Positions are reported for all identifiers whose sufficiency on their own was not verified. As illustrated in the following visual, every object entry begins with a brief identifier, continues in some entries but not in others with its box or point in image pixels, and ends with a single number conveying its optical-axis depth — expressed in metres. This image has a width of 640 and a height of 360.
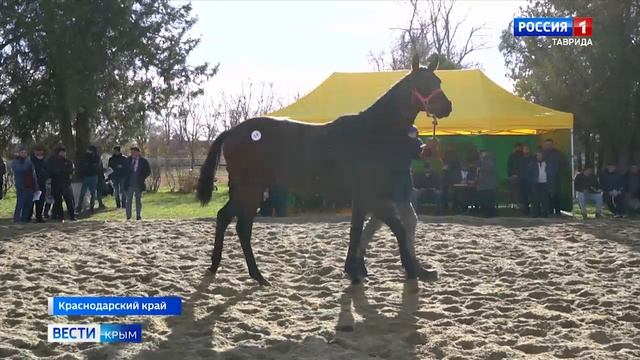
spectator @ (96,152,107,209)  15.77
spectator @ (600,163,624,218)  13.12
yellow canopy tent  13.56
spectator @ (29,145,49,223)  12.07
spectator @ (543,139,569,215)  12.88
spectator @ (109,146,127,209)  13.23
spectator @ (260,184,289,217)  12.39
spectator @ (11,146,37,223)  11.71
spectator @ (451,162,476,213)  13.39
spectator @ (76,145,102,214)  13.94
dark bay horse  5.52
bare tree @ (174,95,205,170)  32.59
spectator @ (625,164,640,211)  13.00
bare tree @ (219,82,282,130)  35.28
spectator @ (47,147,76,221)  12.18
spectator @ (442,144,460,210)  13.48
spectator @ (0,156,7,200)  13.25
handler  5.56
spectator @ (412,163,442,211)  13.55
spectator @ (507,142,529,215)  13.02
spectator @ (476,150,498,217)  13.02
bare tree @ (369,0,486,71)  33.91
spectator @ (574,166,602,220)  12.99
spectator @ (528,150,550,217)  12.77
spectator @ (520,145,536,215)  12.95
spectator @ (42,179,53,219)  12.54
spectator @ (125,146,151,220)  11.91
